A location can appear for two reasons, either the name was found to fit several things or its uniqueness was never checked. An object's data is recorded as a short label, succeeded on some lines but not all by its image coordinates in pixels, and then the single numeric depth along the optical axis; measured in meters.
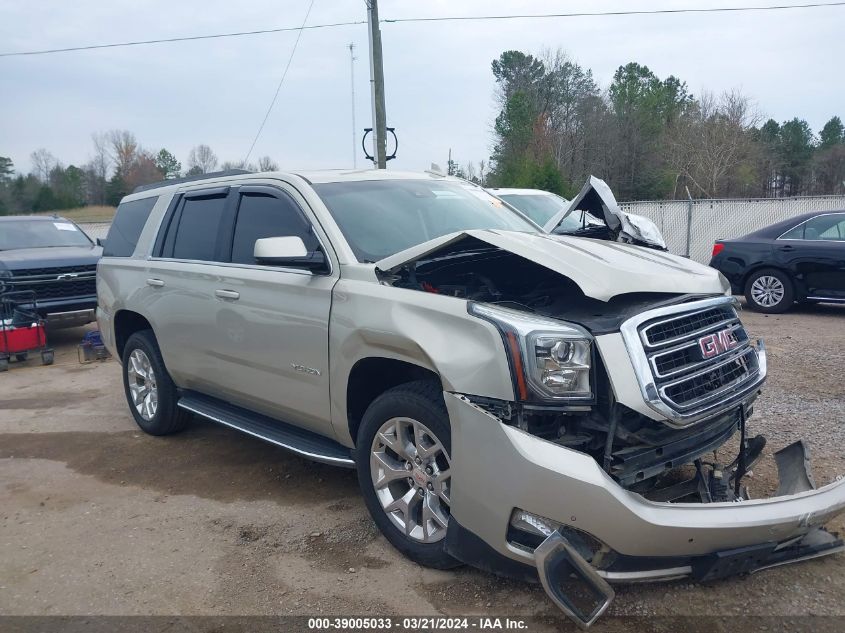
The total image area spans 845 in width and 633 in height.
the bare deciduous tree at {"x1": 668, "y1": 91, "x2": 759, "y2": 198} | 42.47
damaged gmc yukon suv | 2.66
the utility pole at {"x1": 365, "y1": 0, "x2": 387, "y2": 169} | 14.52
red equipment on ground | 8.84
